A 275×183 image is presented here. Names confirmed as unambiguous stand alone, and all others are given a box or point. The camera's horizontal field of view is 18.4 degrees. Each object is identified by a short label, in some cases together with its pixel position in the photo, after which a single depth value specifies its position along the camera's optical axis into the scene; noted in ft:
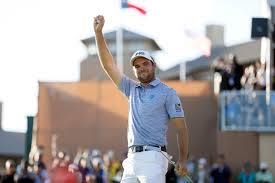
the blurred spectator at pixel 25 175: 55.98
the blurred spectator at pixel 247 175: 74.90
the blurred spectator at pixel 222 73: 77.66
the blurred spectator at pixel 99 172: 63.98
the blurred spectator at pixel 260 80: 78.02
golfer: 24.53
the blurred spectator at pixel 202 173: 75.21
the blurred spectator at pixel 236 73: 76.84
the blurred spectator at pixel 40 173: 60.90
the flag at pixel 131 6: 89.04
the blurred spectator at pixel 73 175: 57.77
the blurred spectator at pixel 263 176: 73.54
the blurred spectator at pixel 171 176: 71.66
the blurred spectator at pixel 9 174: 53.96
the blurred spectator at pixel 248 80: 77.97
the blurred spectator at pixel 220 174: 73.36
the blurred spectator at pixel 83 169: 64.69
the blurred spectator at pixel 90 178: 61.70
